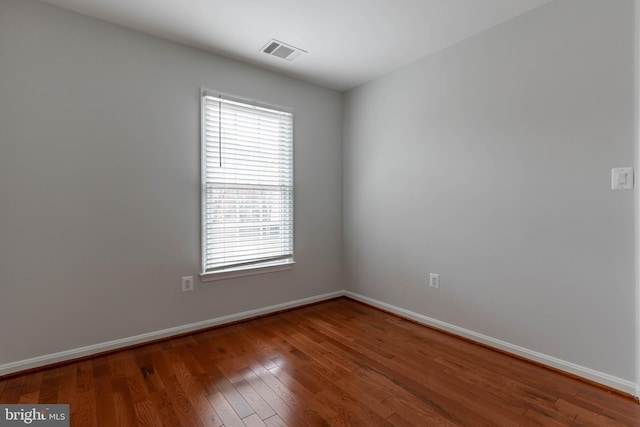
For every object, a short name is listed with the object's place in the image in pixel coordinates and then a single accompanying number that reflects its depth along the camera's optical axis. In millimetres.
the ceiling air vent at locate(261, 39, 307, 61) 2676
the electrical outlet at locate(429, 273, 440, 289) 2842
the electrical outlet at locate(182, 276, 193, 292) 2707
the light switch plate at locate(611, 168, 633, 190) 1823
